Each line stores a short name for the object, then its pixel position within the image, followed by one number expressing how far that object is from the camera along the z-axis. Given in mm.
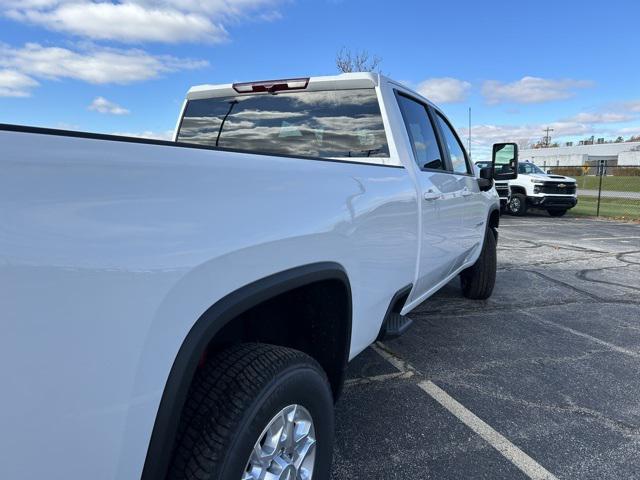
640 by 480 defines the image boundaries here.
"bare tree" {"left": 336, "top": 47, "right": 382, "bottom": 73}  17142
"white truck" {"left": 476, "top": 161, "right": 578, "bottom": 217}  16781
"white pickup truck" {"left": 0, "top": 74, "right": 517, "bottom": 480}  976
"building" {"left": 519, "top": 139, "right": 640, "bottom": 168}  71750
